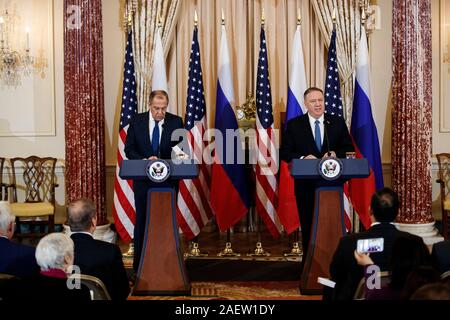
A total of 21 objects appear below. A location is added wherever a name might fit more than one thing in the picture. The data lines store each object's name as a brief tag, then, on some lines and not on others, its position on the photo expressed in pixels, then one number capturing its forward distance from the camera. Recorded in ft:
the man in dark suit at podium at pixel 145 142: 16.66
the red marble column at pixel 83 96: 21.76
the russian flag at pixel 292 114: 22.03
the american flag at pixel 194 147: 22.33
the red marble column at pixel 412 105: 21.58
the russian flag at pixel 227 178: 22.17
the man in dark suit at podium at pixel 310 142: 16.39
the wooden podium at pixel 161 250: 15.39
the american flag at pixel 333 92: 22.39
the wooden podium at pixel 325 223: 15.25
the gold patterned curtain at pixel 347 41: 23.98
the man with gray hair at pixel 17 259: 10.46
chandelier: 25.45
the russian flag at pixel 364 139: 22.22
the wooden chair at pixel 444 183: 22.62
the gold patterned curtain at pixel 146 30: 23.67
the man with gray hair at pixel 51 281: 8.30
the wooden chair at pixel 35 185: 23.84
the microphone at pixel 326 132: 16.21
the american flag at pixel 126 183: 22.29
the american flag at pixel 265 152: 21.99
